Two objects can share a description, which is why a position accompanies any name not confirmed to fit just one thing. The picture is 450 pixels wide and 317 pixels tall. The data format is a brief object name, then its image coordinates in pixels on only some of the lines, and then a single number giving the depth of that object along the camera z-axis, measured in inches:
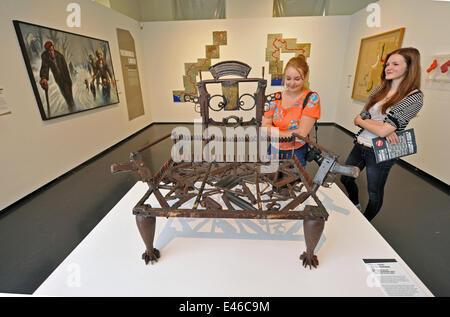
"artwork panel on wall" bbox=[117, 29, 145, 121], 183.4
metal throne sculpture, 38.6
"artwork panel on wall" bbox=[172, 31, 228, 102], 209.2
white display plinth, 39.3
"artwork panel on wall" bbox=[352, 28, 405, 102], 139.7
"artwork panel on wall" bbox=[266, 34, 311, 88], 204.2
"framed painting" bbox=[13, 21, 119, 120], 101.0
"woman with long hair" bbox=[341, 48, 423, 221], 50.5
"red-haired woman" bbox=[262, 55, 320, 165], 55.0
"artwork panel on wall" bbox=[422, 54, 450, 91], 101.9
